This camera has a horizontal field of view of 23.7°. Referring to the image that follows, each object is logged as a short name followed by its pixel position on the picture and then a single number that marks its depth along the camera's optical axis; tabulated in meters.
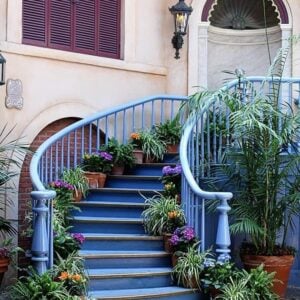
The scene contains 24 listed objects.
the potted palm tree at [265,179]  7.80
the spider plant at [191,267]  7.31
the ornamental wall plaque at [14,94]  8.94
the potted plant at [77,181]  8.56
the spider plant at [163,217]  7.88
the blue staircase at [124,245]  7.25
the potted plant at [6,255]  7.45
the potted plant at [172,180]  8.41
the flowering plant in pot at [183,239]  7.50
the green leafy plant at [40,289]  6.40
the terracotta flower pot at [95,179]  8.88
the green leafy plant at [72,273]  6.67
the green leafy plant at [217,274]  7.05
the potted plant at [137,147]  9.49
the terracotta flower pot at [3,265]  7.43
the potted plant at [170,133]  9.78
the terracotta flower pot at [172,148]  9.77
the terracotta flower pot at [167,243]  7.73
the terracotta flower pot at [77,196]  8.52
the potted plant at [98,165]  8.97
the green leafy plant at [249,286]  6.92
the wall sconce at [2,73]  8.45
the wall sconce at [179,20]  10.58
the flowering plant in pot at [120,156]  9.27
